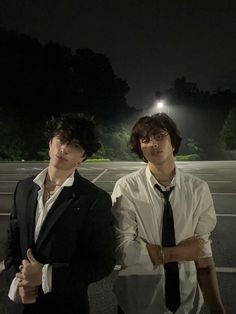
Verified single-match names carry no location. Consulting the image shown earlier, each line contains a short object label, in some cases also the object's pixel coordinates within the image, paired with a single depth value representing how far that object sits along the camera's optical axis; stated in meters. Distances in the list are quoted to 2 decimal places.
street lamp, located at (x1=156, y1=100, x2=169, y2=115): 16.04
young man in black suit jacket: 1.04
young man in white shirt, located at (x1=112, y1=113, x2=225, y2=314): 1.20
